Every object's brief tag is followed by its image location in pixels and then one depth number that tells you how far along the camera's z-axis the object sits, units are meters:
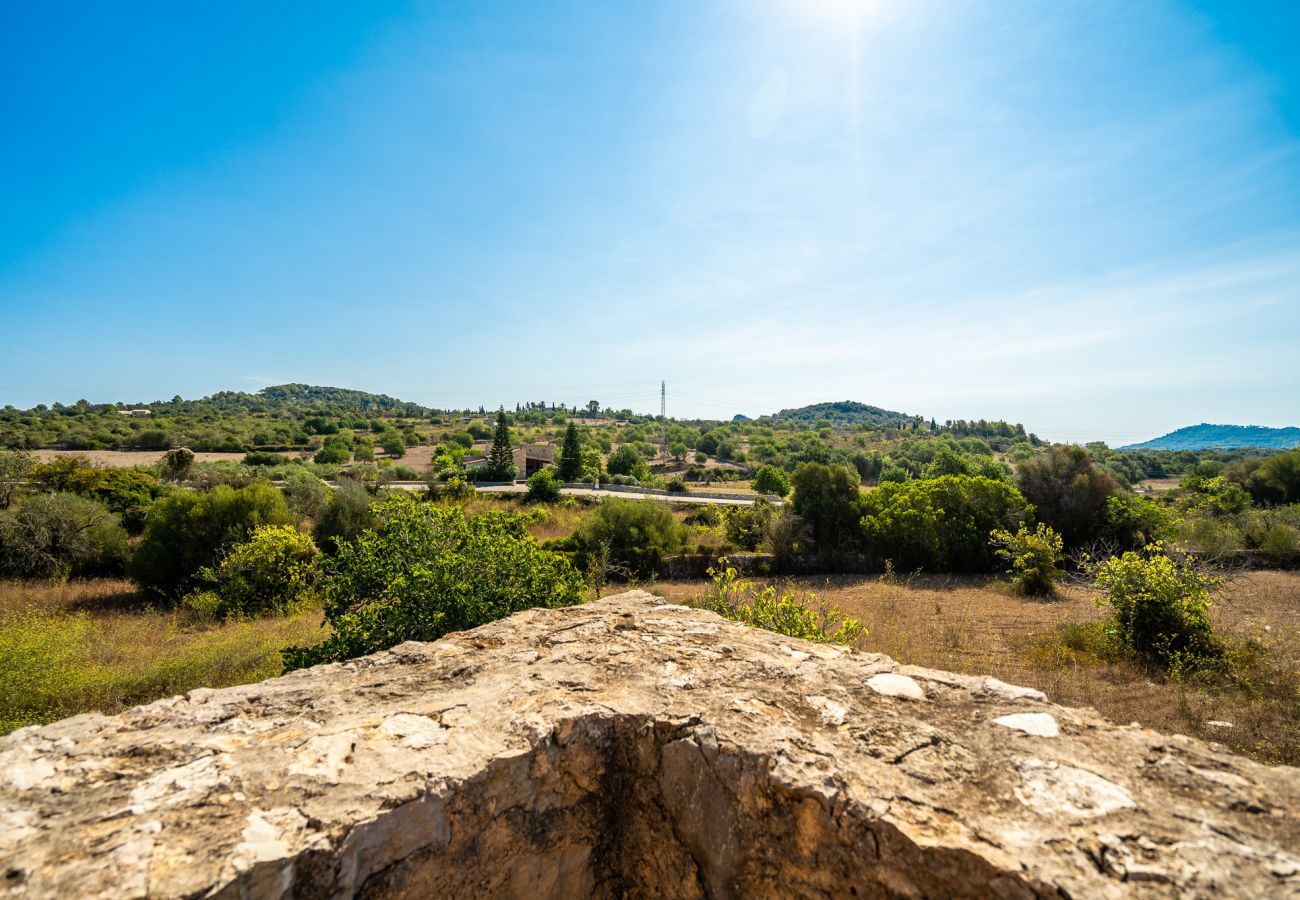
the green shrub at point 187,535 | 15.36
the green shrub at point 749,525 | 20.74
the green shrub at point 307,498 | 21.95
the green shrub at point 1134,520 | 17.75
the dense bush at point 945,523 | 17.36
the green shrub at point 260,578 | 13.33
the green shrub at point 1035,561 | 14.12
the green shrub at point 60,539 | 16.36
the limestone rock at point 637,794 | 1.64
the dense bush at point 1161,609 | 8.38
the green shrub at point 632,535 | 18.23
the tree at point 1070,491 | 18.55
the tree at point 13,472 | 20.94
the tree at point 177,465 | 30.81
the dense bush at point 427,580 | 5.39
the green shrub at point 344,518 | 19.23
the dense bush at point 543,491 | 30.59
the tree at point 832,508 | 18.69
